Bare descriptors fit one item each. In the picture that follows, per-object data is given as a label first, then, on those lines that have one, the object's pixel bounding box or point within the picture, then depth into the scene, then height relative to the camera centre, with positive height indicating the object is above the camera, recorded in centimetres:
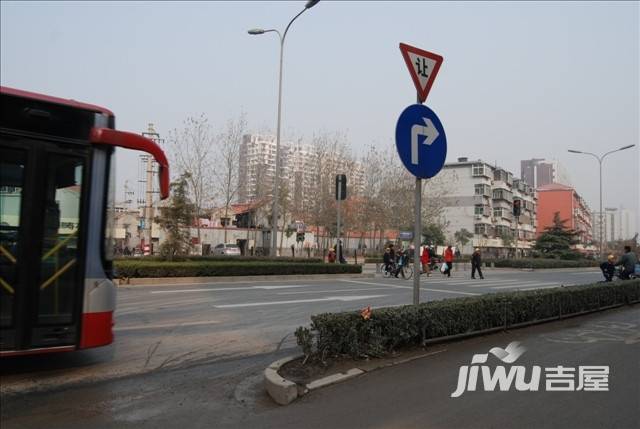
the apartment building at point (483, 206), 8406 +739
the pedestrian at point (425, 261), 2647 -59
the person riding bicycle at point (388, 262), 2595 -67
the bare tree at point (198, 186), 3146 +355
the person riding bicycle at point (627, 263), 1587 -25
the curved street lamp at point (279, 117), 2459 +614
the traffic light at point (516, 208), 3612 +302
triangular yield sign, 678 +242
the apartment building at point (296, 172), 4272 +684
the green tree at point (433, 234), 5524 +175
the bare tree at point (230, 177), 3334 +430
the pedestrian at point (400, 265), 2495 -77
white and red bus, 551 +20
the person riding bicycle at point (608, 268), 1739 -46
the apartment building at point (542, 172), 14512 +2356
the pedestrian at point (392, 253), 2618 -22
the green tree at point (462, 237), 7412 +197
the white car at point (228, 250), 4309 -48
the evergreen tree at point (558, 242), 5609 +116
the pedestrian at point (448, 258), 2708 -41
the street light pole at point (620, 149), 4572 +941
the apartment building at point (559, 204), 10742 +1026
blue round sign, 671 +142
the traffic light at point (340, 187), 2691 +309
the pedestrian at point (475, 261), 2625 -51
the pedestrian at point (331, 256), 2961 -52
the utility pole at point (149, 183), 4003 +463
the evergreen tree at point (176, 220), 2359 +103
